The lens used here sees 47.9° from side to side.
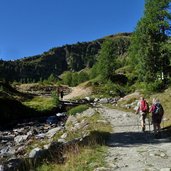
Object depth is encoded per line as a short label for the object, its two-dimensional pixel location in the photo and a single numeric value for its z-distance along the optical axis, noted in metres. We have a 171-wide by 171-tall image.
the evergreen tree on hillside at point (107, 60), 50.75
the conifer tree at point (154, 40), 25.24
